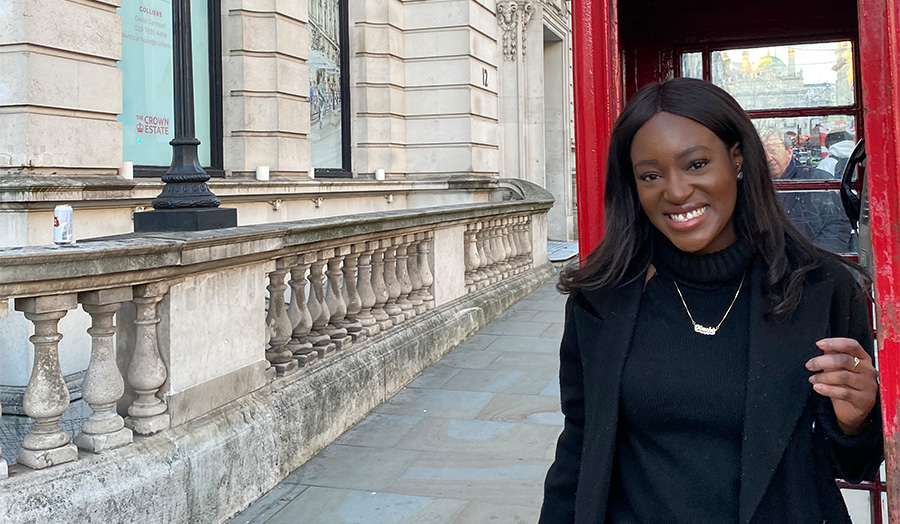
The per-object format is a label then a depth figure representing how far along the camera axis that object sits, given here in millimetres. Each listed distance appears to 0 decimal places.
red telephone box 1373
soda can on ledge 3619
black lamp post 4438
